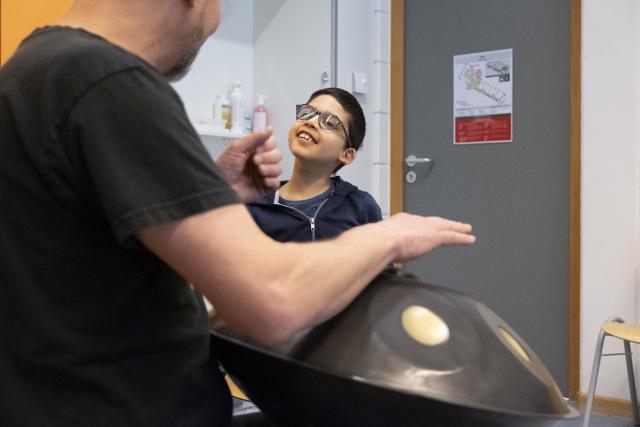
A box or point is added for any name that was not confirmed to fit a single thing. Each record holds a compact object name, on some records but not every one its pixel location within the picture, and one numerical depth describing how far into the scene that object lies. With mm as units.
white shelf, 3414
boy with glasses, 2379
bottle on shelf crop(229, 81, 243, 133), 3609
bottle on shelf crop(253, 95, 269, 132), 3705
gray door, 3555
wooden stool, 2629
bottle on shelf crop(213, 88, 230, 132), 3594
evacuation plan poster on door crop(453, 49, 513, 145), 3711
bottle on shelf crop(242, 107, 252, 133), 3667
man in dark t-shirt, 681
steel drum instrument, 702
